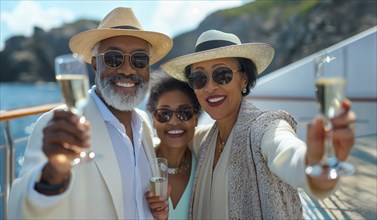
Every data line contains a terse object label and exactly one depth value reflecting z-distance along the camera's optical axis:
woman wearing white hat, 1.43
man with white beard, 1.08
